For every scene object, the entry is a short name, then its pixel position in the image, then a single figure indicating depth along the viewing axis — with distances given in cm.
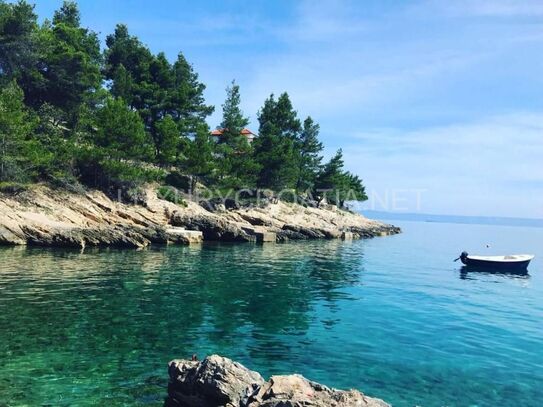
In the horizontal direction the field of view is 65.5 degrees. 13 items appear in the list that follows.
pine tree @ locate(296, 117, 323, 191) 9862
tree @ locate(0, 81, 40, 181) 4456
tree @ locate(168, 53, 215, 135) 7875
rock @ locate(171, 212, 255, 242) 6034
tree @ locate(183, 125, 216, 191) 6906
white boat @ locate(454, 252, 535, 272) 4569
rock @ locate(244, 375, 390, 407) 810
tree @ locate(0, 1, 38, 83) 5547
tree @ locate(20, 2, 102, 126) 5919
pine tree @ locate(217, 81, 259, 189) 7406
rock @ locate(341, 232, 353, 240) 8256
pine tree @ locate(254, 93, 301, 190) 8050
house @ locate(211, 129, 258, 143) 11494
